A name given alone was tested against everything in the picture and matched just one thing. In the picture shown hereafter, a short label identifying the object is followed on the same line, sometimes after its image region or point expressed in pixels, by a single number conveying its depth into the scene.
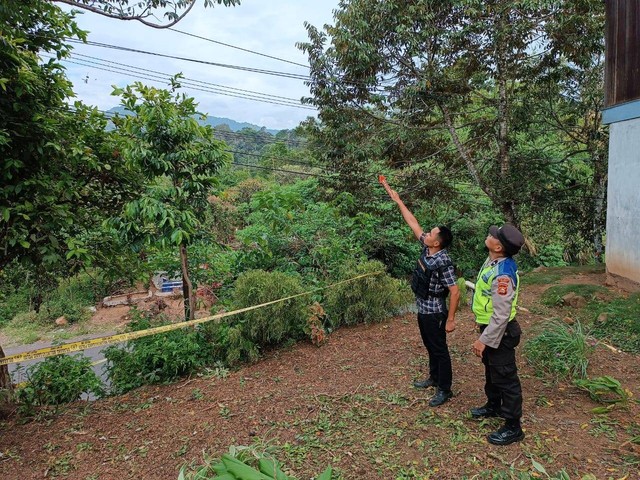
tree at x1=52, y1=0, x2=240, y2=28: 3.13
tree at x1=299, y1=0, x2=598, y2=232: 7.81
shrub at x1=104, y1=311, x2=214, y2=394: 4.18
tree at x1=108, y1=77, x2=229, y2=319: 3.72
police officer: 2.67
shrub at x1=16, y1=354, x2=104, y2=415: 3.88
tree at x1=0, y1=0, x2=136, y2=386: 3.00
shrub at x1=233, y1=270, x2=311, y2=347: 4.53
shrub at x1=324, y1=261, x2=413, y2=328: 5.37
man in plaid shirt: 3.22
